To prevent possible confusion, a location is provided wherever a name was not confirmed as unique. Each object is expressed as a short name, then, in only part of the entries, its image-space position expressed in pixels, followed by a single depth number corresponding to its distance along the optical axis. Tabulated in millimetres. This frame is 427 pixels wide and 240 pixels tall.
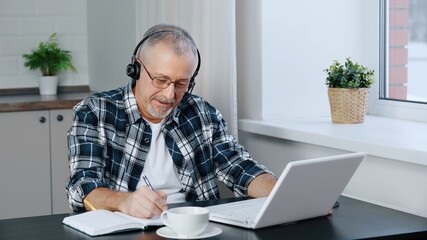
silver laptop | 1964
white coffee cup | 1883
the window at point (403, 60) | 2914
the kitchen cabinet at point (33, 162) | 3936
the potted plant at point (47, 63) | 4367
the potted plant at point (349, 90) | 2855
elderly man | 2436
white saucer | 1914
